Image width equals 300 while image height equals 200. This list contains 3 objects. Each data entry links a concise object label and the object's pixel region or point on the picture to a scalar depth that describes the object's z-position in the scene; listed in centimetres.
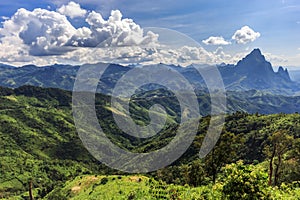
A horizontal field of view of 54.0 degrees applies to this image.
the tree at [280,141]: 4138
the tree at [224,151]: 4828
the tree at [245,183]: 1792
